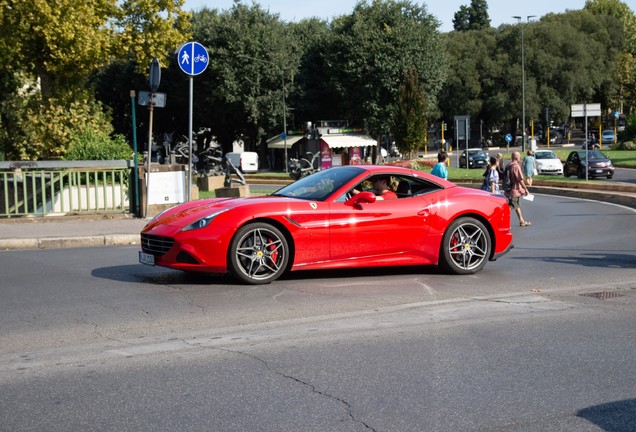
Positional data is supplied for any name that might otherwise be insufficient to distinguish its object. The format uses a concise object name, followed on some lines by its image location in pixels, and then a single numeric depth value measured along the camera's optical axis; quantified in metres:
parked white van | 62.47
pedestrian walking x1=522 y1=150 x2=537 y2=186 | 27.25
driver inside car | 10.56
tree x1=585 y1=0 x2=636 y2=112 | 95.12
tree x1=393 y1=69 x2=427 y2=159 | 45.84
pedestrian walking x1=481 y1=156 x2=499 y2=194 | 21.47
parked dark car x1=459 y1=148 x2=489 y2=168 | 57.72
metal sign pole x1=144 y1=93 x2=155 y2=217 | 18.27
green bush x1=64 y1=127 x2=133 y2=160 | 20.42
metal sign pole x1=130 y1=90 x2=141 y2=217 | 17.70
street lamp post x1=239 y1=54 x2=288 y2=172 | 59.92
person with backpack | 19.69
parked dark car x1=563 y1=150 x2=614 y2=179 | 41.78
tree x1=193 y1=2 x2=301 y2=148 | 63.36
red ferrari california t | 9.41
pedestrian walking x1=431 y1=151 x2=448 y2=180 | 19.17
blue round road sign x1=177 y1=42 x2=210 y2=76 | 16.66
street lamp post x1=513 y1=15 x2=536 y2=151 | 70.00
